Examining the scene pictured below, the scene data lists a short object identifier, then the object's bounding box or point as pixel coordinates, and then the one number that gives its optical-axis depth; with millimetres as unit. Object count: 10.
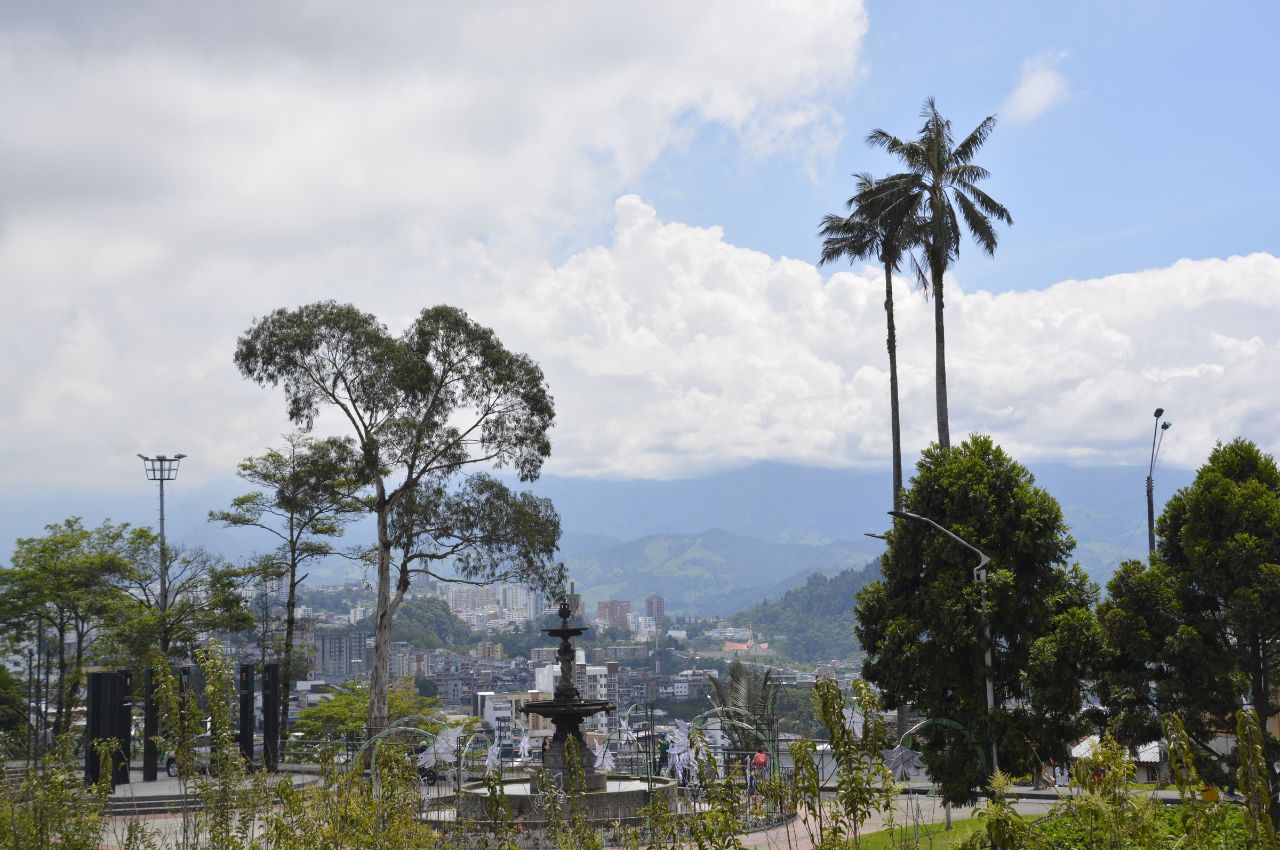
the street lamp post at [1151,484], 29461
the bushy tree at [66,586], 44344
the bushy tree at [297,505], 38906
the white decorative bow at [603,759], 27391
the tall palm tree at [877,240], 35406
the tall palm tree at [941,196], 34125
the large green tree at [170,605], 43938
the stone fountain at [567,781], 24703
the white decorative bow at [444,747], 26445
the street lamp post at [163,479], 45812
